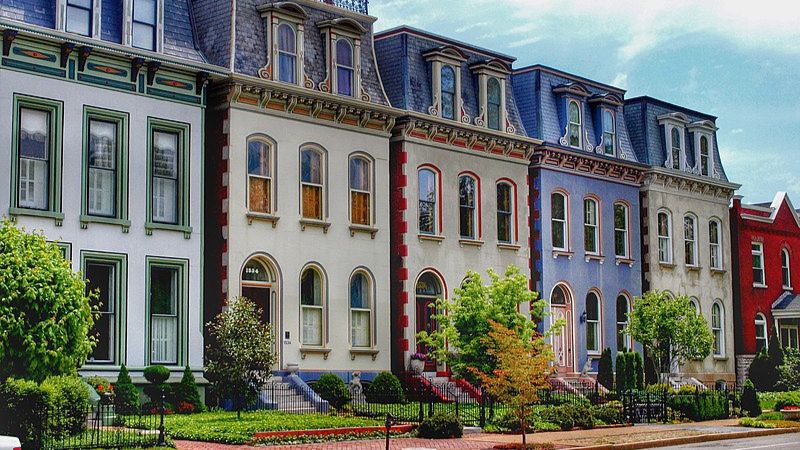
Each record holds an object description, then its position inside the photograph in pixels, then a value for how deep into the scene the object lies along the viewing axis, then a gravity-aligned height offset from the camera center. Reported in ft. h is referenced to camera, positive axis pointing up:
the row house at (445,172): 128.26 +18.43
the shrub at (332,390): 111.34 -4.67
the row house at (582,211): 145.79 +15.75
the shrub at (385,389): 115.03 -4.91
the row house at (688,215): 162.20 +16.60
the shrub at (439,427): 95.73 -7.04
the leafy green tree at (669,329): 139.44 +0.66
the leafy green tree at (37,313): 73.56 +1.88
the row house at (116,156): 96.89 +15.65
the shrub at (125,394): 96.89 -4.24
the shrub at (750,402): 131.13 -7.39
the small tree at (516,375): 91.35 -2.87
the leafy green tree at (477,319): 110.11 +1.67
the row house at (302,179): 111.14 +15.58
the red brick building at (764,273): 177.47 +9.20
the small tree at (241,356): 98.12 -1.25
